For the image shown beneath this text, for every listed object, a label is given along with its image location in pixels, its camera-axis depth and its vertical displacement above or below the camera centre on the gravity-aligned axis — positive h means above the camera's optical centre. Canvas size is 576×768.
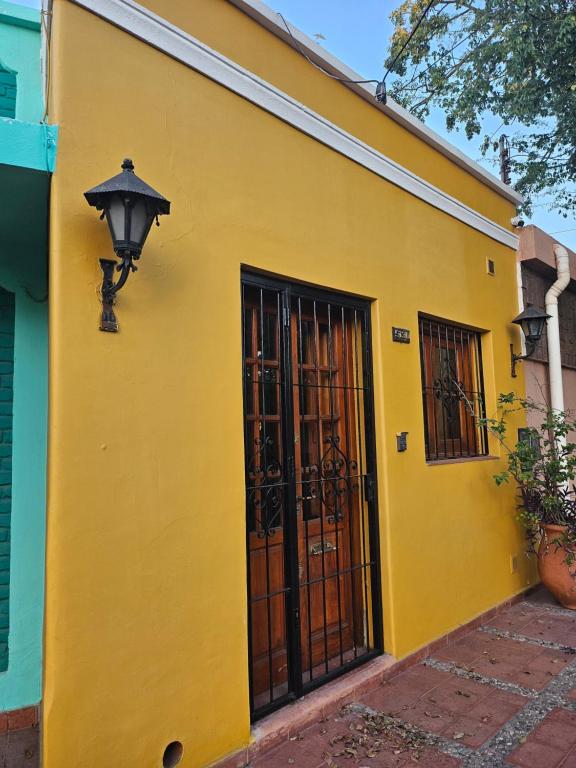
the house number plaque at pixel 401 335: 3.83 +0.75
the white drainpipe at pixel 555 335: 5.91 +1.11
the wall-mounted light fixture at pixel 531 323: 5.15 +1.09
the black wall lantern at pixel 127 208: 2.05 +0.96
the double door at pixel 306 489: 2.97 -0.35
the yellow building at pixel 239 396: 2.14 +0.23
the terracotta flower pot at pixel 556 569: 4.65 -1.30
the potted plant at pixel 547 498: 4.65 -0.66
